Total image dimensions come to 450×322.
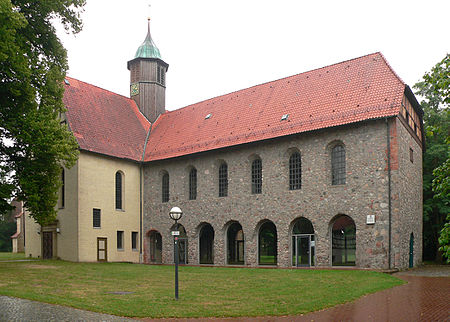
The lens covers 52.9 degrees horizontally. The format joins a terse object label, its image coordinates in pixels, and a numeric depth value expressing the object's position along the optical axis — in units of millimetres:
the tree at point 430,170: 31266
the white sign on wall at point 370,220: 22109
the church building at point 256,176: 22906
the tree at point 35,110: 19422
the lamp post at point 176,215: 13352
